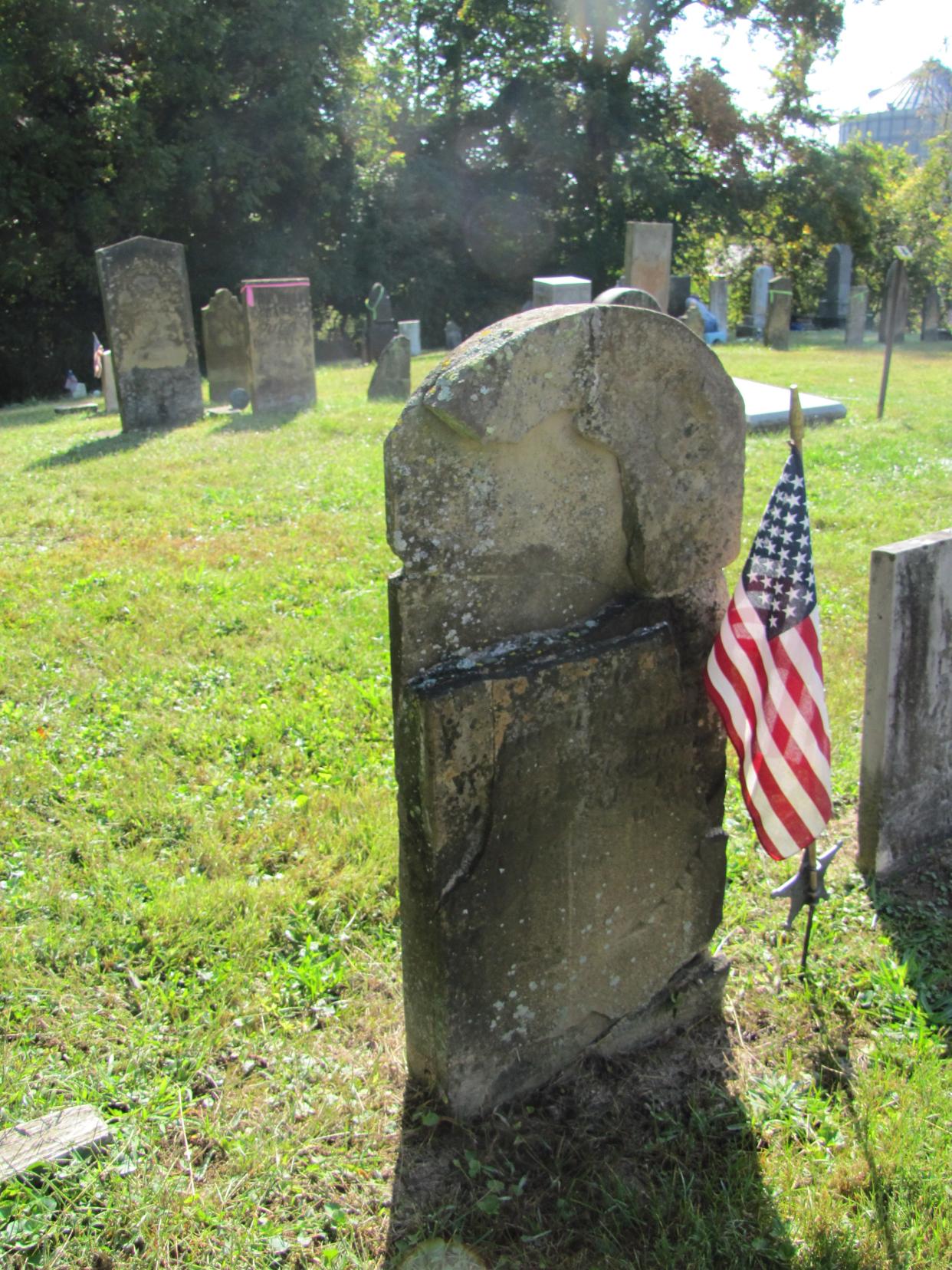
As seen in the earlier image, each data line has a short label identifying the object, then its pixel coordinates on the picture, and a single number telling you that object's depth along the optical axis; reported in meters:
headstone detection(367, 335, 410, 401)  13.55
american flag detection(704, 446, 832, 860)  2.65
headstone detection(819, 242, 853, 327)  26.91
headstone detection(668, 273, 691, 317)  23.59
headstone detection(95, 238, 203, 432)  11.73
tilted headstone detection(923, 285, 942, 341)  23.02
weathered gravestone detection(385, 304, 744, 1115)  2.30
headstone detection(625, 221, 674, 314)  13.37
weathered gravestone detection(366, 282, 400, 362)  19.77
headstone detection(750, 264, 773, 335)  26.00
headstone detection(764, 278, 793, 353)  20.52
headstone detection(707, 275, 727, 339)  25.16
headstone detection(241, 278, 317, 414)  12.84
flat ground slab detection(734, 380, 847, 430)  10.99
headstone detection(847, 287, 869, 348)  21.55
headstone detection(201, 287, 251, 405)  15.14
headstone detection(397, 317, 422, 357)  20.93
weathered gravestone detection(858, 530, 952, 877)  3.49
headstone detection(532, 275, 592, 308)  10.80
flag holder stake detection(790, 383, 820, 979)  2.71
